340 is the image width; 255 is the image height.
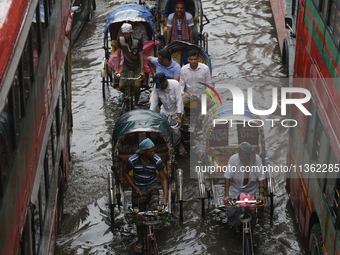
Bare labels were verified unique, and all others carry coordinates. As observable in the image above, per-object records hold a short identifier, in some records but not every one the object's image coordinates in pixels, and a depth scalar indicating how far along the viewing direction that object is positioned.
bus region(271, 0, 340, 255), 7.55
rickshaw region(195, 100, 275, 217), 10.81
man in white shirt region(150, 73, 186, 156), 11.63
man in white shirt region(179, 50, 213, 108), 12.78
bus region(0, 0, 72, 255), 6.09
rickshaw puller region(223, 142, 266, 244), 9.80
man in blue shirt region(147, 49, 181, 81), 12.62
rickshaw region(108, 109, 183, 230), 10.38
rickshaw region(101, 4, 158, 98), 14.52
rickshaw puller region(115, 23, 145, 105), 13.21
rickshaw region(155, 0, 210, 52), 15.45
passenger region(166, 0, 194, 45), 14.98
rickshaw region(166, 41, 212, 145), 12.95
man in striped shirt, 9.54
